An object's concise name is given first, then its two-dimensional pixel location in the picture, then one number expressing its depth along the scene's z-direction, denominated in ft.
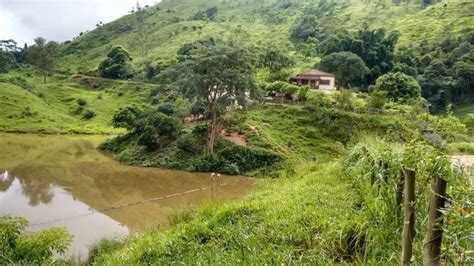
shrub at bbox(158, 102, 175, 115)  96.71
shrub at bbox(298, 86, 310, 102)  100.03
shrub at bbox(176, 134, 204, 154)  80.53
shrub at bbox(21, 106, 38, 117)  123.65
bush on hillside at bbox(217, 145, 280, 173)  76.74
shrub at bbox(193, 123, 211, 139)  80.38
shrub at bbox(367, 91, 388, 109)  91.71
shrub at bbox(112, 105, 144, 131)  95.96
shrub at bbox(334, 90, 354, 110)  91.56
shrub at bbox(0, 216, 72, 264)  25.83
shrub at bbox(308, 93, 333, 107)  94.58
